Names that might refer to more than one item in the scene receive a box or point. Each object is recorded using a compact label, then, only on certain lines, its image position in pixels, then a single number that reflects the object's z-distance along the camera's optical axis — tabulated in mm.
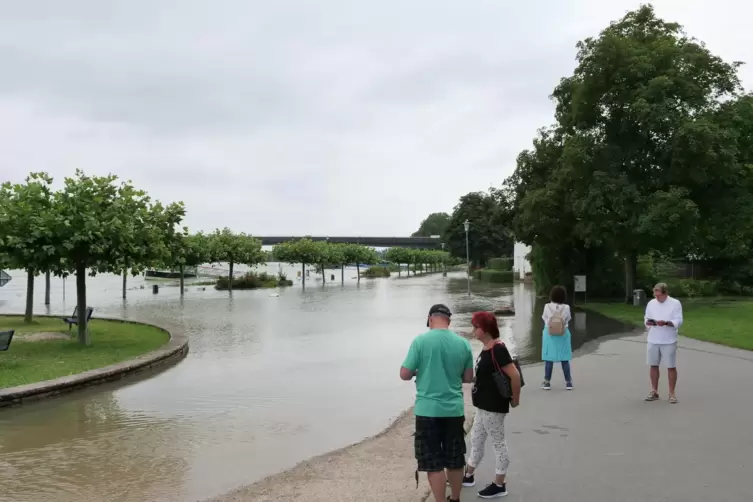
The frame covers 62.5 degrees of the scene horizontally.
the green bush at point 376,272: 84069
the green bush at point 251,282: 49819
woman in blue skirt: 9297
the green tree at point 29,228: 13523
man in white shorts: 8133
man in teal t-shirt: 4664
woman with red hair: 5082
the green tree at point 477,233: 98188
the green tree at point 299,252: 61531
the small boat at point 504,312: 24484
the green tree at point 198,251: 48250
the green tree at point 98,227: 13750
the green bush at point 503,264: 74688
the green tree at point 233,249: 50312
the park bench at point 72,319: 16250
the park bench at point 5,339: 12047
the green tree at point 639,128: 24453
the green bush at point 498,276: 63312
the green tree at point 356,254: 75375
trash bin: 27609
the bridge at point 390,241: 144025
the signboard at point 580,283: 28623
